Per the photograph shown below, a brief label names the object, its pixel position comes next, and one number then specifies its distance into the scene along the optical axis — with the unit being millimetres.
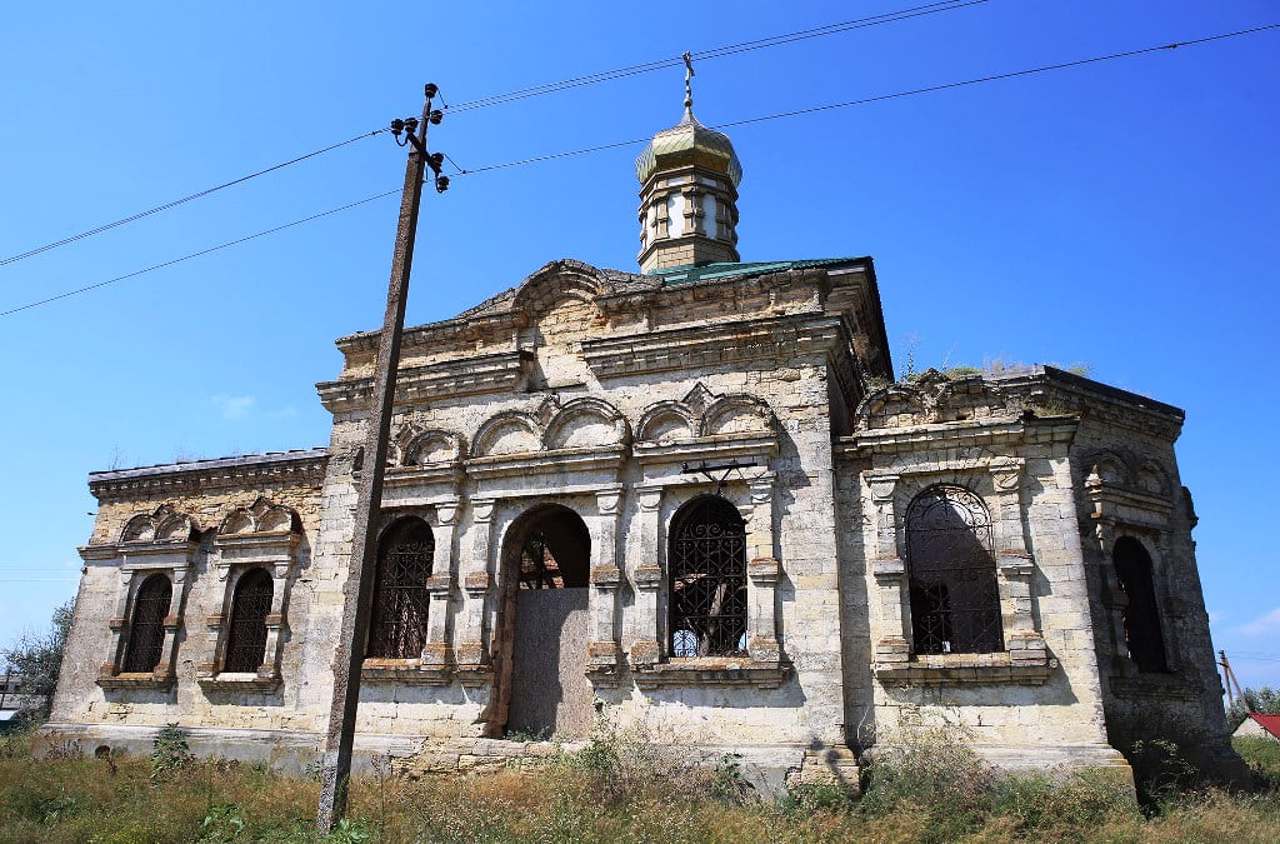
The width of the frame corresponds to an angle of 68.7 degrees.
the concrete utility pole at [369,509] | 8406
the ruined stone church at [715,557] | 10438
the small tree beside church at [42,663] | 25562
